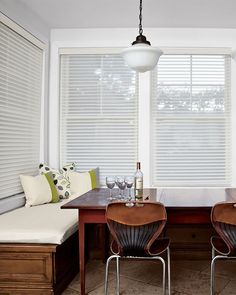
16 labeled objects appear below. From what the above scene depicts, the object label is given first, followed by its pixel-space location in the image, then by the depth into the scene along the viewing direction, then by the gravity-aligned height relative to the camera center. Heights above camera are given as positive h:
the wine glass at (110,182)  2.83 -0.28
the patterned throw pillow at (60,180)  4.02 -0.38
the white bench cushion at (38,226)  2.65 -0.65
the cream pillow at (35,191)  3.66 -0.47
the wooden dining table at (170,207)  2.48 -0.43
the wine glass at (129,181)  2.82 -0.27
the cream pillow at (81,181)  4.13 -0.40
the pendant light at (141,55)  2.61 +0.76
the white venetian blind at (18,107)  3.40 +0.48
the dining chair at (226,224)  2.28 -0.52
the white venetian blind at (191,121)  4.51 +0.40
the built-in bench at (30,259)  2.65 -0.89
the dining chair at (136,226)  2.30 -0.54
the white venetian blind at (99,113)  4.54 +0.50
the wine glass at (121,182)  2.81 -0.28
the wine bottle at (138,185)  2.76 -0.30
